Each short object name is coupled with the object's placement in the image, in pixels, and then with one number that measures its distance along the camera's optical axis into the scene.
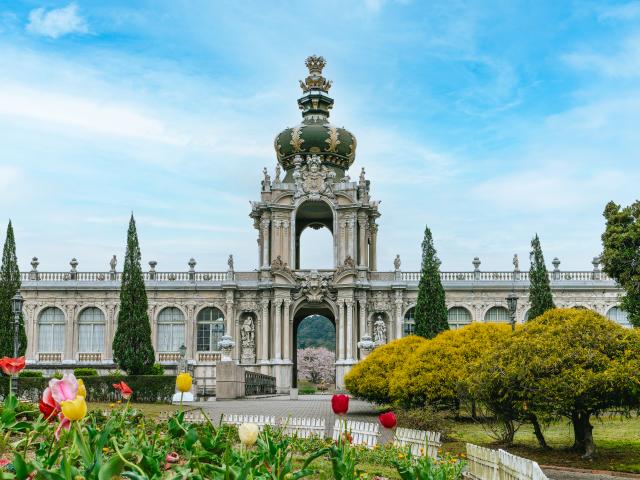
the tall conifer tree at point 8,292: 44.25
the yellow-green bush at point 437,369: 27.55
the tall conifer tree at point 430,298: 46.41
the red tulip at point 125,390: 8.66
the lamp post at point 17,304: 31.22
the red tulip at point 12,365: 9.08
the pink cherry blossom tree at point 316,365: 81.06
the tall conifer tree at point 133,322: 42.34
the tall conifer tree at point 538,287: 46.97
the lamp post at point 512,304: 27.71
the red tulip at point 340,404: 7.84
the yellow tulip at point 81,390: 6.99
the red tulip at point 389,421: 8.12
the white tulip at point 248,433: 5.82
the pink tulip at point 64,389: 6.04
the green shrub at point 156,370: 44.34
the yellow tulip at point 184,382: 7.18
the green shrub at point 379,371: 30.42
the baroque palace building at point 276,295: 52.19
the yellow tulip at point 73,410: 5.51
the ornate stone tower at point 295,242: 51.47
